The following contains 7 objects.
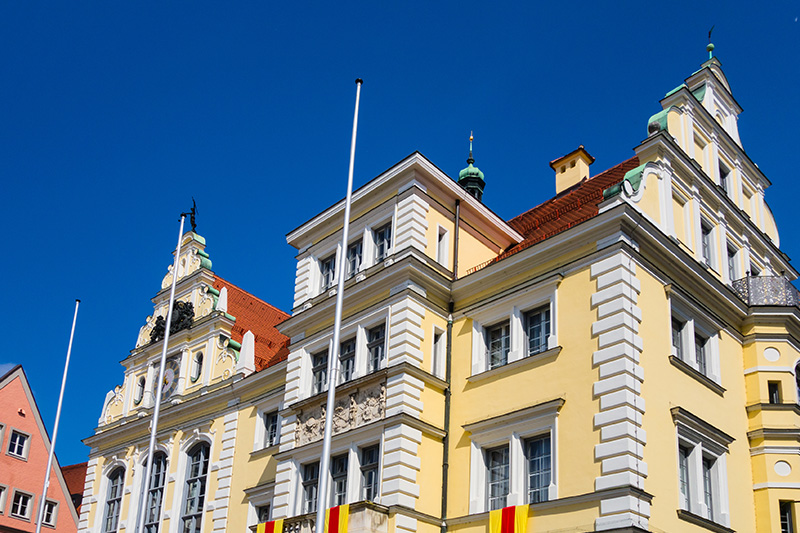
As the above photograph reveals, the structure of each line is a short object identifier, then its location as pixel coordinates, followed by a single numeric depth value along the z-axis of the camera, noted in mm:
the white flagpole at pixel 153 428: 29188
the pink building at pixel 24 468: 44750
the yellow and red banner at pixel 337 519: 23141
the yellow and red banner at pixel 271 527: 25203
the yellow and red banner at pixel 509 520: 21406
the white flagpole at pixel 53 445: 35688
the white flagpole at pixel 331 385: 18531
